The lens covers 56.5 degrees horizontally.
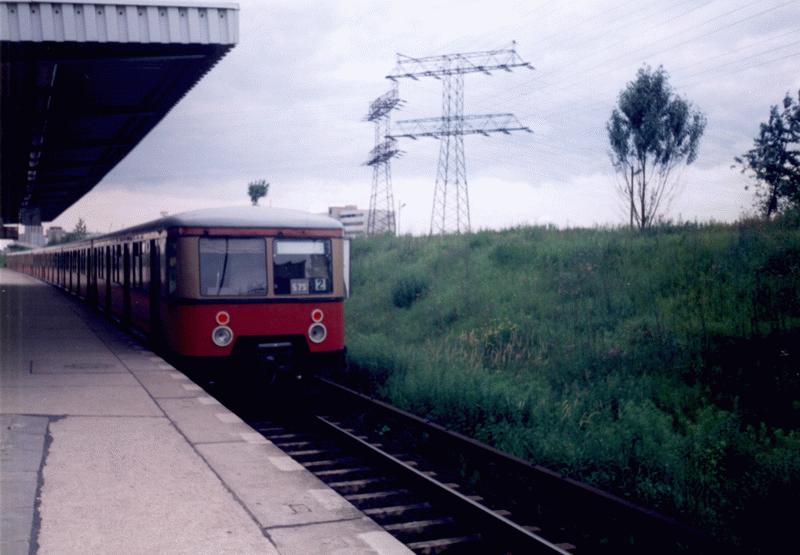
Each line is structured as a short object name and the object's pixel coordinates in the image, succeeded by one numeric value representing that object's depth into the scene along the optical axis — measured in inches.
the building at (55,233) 3879.4
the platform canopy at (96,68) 405.1
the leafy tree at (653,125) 974.4
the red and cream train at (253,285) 384.8
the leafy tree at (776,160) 753.0
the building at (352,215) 5064.0
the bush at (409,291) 701.9
